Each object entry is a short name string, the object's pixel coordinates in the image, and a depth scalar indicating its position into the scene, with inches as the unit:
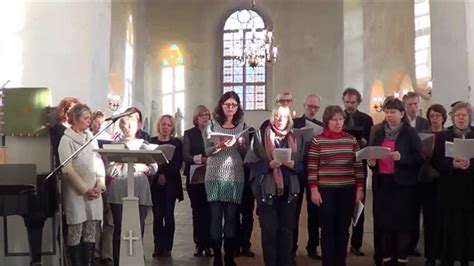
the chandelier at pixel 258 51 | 636.1
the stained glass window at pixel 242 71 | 824.3
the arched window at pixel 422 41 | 479.9
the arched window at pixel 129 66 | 627.5
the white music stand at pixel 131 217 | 156.3
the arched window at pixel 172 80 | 808.9
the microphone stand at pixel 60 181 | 166.1
